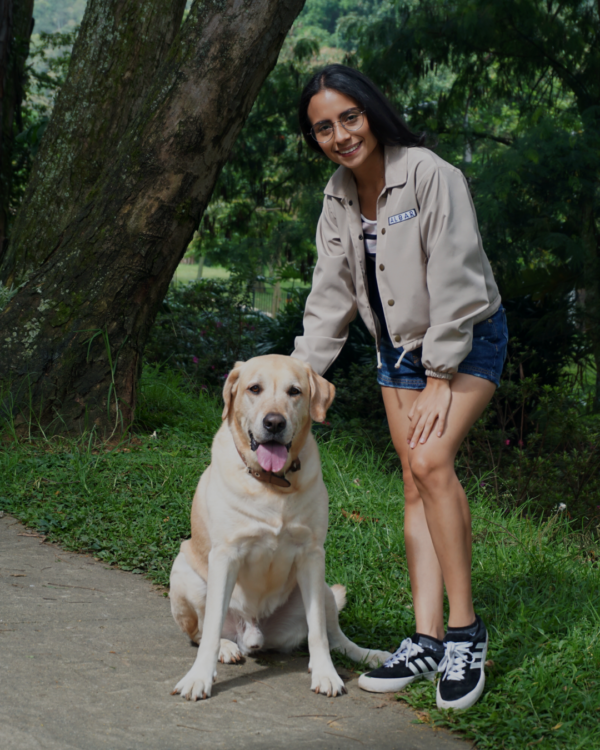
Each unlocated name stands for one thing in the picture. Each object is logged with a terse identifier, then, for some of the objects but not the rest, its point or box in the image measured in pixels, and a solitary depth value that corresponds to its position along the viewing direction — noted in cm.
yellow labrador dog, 269
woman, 261
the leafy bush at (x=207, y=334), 895
